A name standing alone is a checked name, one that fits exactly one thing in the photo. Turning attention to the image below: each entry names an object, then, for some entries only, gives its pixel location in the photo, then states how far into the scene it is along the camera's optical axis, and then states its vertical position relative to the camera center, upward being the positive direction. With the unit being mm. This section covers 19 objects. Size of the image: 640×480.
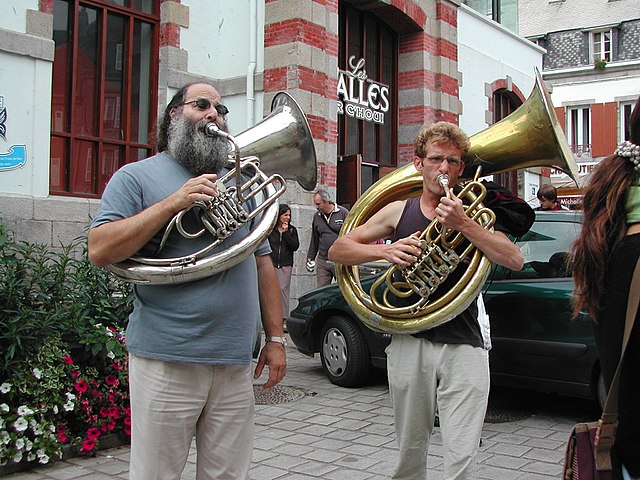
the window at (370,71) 12945 +3649
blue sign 8188 +1197
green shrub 4434 -608
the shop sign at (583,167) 29606 +4323
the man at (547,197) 7930 +774
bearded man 2562 -213
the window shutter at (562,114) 33188 +7034
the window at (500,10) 18406 +6590
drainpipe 10853 +3080
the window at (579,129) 32500 +6283
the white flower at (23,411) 4375 -886
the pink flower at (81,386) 4684 -788
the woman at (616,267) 1647 +3
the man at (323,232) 9945 +465
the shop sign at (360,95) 12828 +3121
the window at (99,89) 9227 +2346
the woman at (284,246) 9584 +261
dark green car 5340 -423
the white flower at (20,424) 4316 -958
